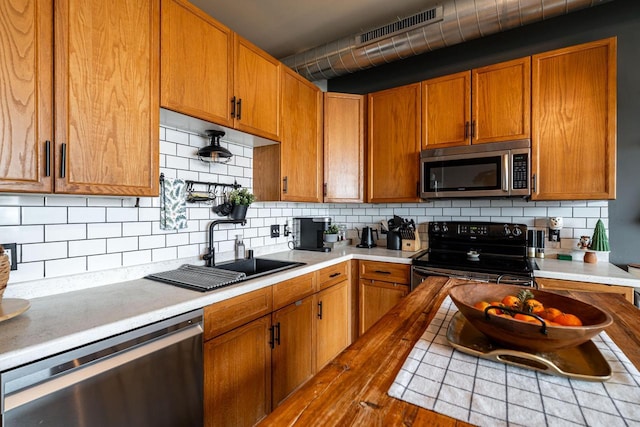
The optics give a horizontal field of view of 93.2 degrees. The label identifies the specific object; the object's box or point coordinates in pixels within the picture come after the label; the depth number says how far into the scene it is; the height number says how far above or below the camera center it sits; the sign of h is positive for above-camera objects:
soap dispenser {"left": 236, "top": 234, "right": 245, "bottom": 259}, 2.31 -0.28
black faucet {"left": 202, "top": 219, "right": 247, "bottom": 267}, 2.01 -0.25
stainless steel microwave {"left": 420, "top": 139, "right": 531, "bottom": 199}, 2.25 +0.34
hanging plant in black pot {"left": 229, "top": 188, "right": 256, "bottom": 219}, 2.16 +0.08
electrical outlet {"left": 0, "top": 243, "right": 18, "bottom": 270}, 1.26 -0.17
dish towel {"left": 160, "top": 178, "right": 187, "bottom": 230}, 1.83 +0.05
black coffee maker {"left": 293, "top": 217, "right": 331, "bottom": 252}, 2.80 -0.19
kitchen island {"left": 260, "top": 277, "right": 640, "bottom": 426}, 0.54 -0.36
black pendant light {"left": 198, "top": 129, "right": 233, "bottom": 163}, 1.95 +0.40
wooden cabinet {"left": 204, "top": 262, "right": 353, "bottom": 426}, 1.44 -0.77
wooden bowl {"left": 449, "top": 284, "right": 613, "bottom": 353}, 0.62 -0.25
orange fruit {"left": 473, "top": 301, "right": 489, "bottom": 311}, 0.79 -0.25
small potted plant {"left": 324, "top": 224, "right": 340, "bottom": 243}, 2.96 -0.21
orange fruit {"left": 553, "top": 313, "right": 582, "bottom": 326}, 0.68 -0.24
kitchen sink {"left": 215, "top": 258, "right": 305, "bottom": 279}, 2.14 -0.38
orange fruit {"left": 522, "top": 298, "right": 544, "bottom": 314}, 0.76 -0.24
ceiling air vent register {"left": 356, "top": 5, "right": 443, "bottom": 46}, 2.21 +1.46
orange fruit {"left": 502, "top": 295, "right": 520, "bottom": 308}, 0.81 -0.24
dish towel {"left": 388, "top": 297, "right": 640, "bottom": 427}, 0.53 -0.35
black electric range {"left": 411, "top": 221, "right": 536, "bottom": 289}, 2.08 -0.34
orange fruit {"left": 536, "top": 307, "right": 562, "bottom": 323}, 0.73 -0.25
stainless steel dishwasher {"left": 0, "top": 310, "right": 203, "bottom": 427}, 0.89 -0.58
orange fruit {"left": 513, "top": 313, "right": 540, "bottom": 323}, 0.67 -0.23
